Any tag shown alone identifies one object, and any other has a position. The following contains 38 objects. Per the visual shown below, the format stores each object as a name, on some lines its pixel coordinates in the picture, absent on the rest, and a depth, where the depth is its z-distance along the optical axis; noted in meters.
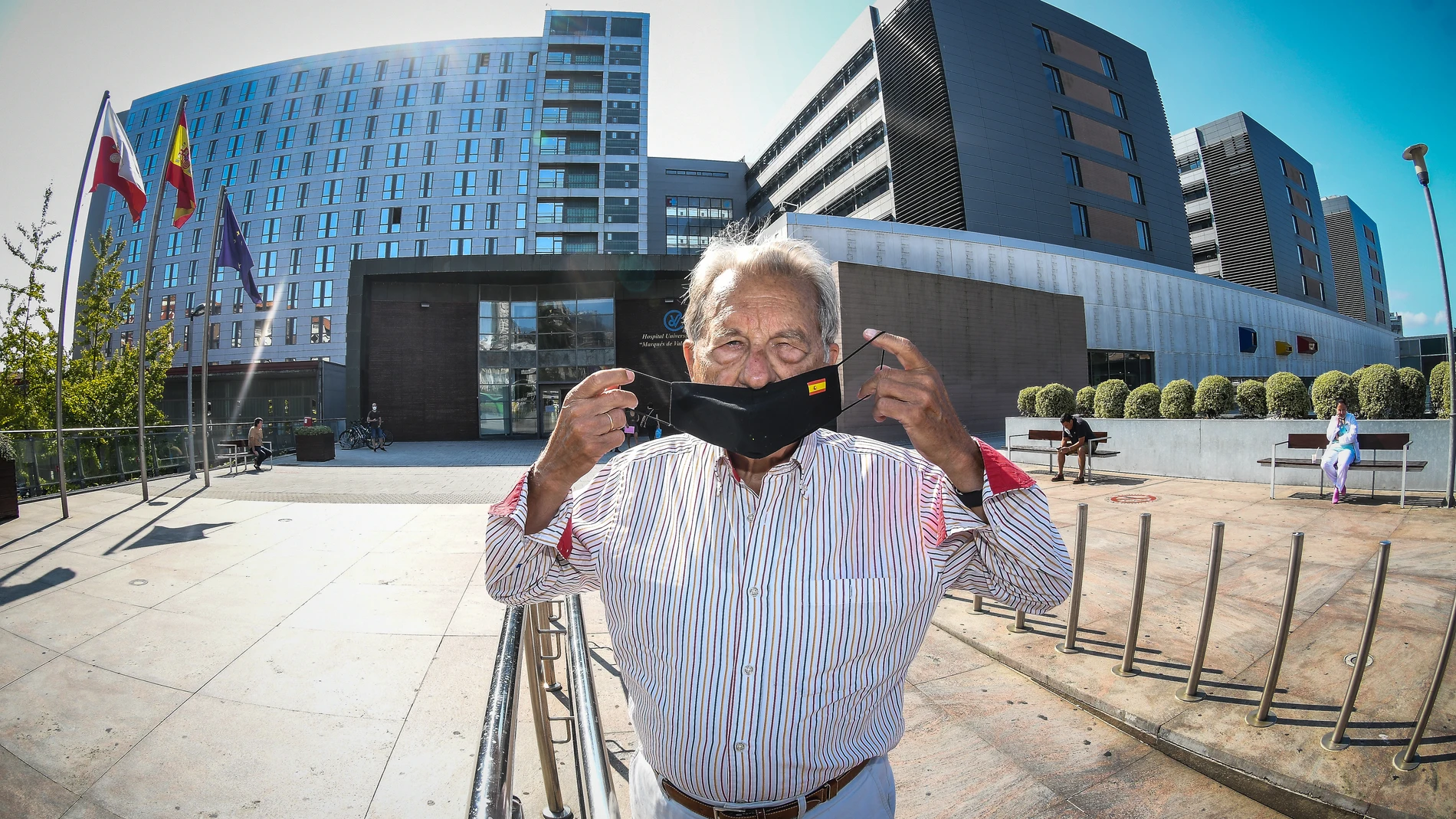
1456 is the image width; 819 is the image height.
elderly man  1.18
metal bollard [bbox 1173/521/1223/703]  2.78
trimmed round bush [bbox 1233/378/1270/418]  9.63
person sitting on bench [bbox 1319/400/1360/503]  7.32
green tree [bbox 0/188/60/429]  11.50
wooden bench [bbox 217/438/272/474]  13.90
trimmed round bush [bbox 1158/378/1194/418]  10.34
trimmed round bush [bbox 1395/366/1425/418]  7.97
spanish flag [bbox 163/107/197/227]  10.38
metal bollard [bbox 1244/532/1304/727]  2.57
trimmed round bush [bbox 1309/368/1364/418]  8.44
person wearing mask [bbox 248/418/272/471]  13.53
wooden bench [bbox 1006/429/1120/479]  10.27
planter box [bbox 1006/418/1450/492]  7.57
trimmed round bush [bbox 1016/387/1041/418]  14.02
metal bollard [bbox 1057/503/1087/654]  3.46
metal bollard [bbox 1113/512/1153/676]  3.12
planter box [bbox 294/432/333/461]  15.62
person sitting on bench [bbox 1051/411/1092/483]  9.69
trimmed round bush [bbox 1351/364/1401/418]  8.02
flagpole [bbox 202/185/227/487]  10.84
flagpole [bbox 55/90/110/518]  7.88
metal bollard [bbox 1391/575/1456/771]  2.26
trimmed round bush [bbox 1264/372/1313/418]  9.03
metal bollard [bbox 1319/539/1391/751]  2.39
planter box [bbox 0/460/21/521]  7.48
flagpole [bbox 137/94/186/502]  9.36
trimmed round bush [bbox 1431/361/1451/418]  8.16
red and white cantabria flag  8.61
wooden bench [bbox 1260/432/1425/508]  7.22
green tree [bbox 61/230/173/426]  12.97
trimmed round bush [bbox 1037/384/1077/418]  12.80
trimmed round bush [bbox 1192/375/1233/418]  9.88
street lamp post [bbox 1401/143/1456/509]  6.78
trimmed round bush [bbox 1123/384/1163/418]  10.95
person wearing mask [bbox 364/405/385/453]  19.47
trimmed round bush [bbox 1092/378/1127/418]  11.84
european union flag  12.31
